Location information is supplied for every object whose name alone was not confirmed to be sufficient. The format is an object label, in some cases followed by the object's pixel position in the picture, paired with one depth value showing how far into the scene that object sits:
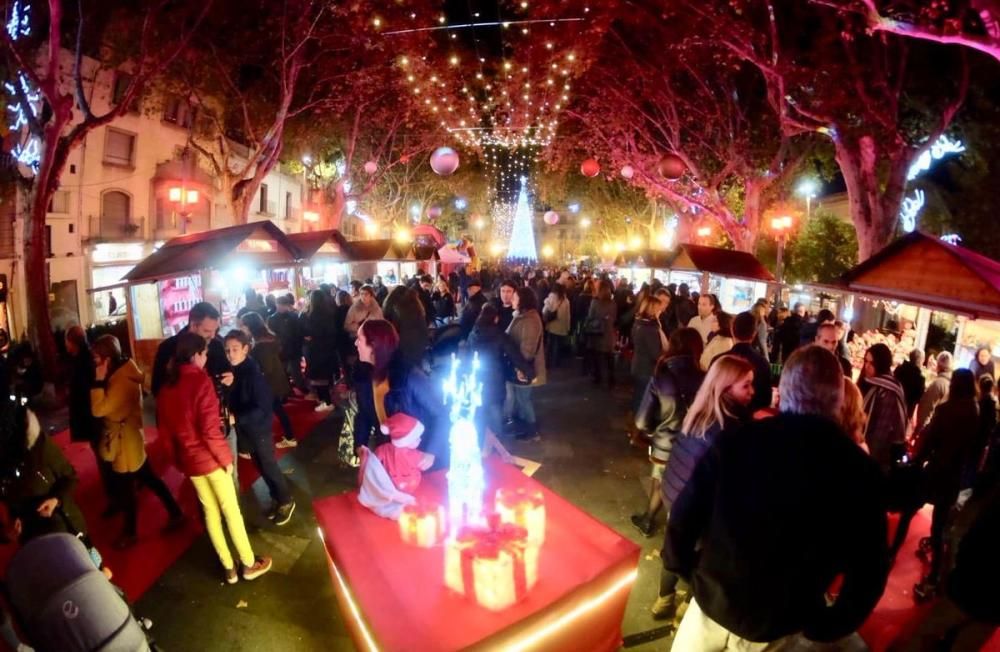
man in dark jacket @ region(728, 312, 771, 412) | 4.36
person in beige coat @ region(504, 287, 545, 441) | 7.09
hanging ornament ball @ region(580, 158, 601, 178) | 15.04
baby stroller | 2.25
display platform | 2.71
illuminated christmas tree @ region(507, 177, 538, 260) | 54.06
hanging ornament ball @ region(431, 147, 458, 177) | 11.91
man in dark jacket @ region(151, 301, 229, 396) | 5.14
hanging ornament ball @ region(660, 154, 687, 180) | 12.24
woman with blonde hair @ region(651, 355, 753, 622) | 3.34
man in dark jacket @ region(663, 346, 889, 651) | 2.00
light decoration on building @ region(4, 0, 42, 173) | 10.38
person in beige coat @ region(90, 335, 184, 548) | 4.51
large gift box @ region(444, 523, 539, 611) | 2.79
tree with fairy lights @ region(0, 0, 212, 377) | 8.30
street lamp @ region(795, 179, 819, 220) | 26.64
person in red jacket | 3.85
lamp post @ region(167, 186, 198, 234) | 12.88
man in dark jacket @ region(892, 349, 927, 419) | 5.94
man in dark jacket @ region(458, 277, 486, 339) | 8.64
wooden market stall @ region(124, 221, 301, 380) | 7.75
